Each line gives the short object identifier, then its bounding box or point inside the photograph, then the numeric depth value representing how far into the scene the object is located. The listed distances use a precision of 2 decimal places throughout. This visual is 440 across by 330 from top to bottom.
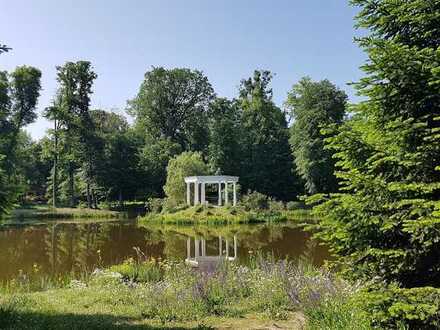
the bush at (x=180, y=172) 37.31
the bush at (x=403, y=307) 3.63
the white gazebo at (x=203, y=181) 34.82
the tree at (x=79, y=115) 43.22
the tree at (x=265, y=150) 44.50
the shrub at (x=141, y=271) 9.42
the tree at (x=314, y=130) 39.44
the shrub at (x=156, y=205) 36.50
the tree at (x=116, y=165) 44.06
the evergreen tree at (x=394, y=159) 3.98
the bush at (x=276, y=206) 34.78
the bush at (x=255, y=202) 34.72
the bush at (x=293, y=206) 36.44
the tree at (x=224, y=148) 44.44
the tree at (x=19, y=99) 42.94
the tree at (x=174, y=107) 55.50
